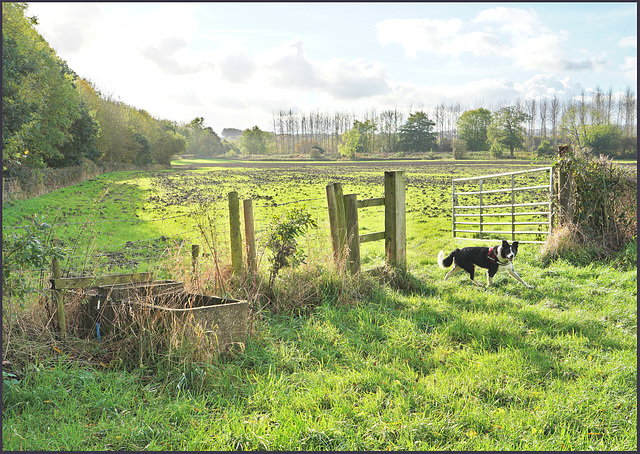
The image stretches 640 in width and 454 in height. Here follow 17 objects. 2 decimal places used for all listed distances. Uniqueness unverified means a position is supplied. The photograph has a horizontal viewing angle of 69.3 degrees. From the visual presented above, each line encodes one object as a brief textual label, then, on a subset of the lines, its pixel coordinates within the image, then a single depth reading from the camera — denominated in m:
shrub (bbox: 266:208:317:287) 6.41
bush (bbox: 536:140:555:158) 64.55
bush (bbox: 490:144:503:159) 65.44
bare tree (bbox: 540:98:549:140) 81.50
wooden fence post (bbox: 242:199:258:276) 6.34
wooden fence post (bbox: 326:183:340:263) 7.05
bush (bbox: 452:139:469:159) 63.70
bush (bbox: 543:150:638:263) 8.38
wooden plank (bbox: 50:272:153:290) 4.95
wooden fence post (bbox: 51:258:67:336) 4.89
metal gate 9.51
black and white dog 6.90
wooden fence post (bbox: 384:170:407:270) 7.59
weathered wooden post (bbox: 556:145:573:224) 8.66
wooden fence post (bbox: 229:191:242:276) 6.20
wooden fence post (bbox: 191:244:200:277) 6.31
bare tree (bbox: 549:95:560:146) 79.66
